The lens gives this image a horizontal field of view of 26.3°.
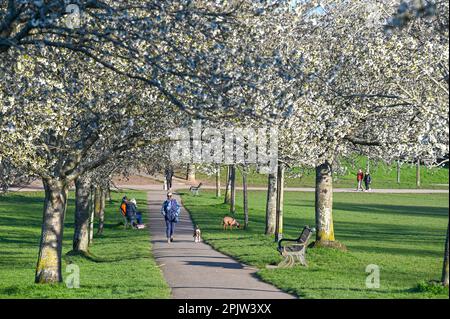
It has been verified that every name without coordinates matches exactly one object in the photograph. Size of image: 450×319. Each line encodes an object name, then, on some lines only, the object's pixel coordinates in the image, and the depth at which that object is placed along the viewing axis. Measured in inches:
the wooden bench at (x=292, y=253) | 904.2
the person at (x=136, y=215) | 1624.0
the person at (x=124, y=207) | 1631.4
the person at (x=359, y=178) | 3332.4
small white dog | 1311.5
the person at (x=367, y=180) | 3338.1
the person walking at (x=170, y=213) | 1259.2
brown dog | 1605.6
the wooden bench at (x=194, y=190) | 2940.5
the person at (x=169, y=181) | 3051.2
